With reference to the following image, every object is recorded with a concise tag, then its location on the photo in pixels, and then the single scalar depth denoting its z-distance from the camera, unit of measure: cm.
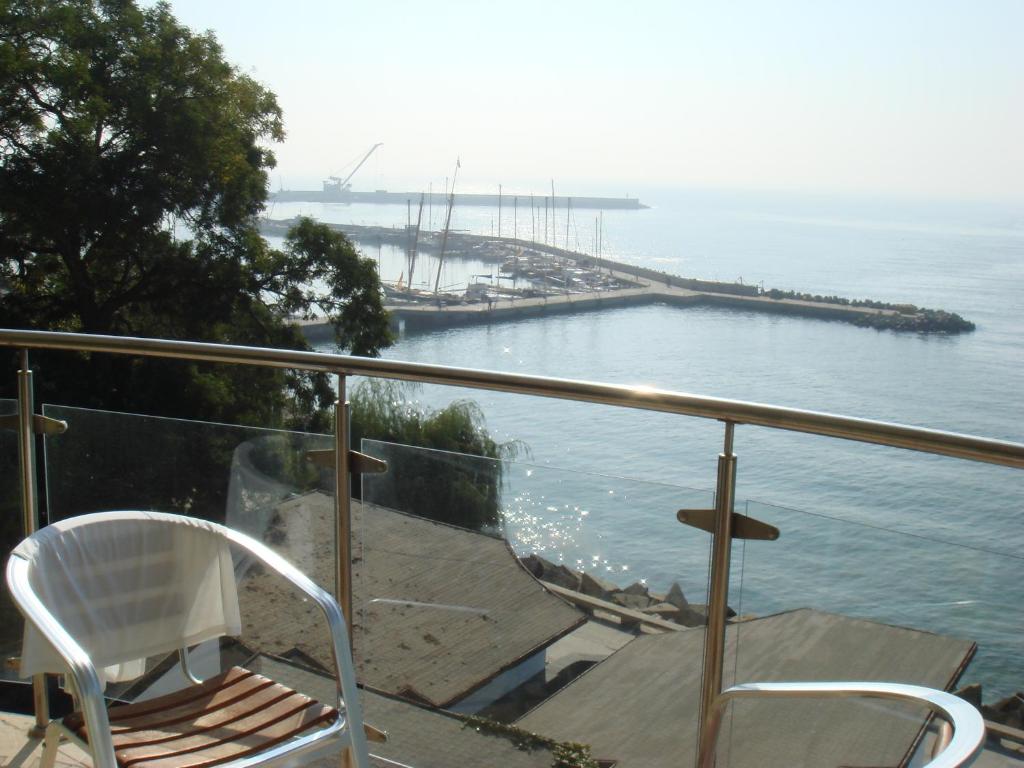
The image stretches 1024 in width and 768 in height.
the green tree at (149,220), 1822
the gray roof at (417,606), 191
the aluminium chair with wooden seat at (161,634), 148
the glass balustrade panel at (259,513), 210
